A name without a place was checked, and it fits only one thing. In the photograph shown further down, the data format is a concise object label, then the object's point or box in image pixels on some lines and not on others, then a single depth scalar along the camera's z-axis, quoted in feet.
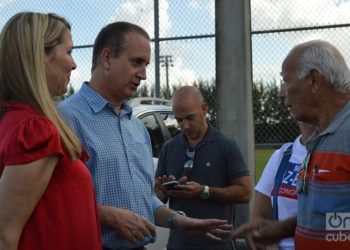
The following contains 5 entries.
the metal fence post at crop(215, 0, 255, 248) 17.70
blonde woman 7.36
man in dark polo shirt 15.12
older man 8.21
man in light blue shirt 10.23
